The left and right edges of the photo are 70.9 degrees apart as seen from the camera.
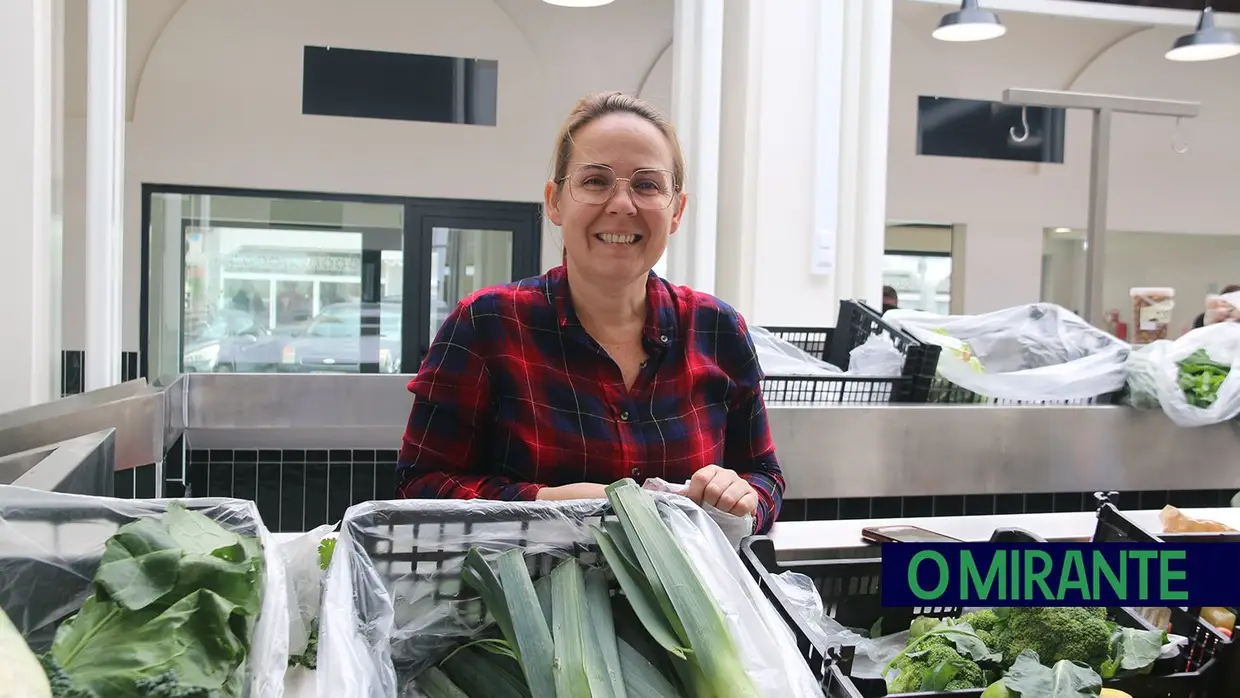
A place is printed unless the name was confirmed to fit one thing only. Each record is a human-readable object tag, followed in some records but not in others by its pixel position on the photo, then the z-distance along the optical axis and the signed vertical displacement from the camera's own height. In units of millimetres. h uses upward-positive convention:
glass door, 5926 +345
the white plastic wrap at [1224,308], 2947 +49
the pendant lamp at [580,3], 3816 +1331
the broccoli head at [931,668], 861 -360
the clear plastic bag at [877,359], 2585 -141
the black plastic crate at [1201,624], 880 -320
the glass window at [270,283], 5625 +91
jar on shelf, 3211 +28
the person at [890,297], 6254 +117
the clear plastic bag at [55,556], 750 -236
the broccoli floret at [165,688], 576 -262
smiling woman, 1279 -91
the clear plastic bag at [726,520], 1108 -271
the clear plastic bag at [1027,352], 2598 -114
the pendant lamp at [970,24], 4395 +1479
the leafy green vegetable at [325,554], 977 -288
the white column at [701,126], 3789 +807
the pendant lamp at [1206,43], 4699 +1517
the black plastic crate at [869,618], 805 -347
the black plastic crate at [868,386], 2469 -211
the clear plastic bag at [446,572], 783 -269
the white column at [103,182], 2766 +354
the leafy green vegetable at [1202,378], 2580 -168
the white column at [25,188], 2465 +293
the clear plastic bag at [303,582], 863 -309
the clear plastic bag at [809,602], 961 -327
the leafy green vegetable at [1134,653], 891 -344
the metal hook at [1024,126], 6852 +1506
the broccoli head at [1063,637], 883 -327
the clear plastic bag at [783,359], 2510 -149
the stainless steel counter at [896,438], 2357 -366
